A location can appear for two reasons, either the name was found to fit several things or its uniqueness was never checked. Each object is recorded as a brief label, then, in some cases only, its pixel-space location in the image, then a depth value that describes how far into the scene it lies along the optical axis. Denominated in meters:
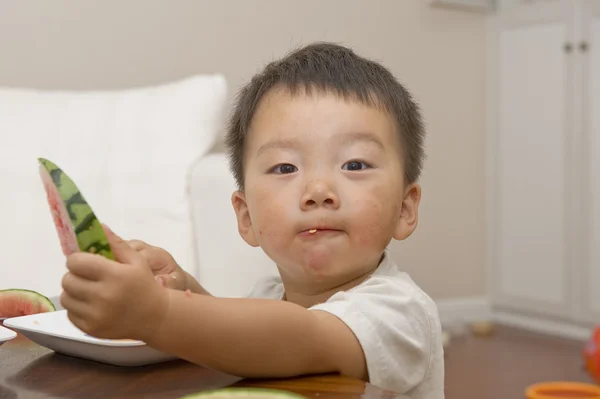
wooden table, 0.62
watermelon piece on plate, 0.87
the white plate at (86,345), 0.66
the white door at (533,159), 3.45
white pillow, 1.56
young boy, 0.60
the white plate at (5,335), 0.69
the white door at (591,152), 3.27
